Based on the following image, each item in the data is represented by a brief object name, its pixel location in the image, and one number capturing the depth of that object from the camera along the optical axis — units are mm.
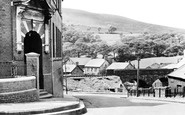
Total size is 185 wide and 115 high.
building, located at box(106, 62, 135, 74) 89750
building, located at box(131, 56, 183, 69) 94812
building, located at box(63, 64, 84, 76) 90000
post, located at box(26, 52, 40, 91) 17703
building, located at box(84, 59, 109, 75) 103750
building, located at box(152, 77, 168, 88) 65688
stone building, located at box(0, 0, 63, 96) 18203
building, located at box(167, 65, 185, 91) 36566
